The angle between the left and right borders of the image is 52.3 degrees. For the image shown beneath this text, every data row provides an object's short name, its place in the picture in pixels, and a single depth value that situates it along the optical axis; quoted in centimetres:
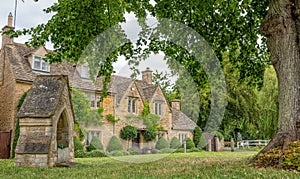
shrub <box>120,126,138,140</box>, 2475
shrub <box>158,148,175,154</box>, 2233
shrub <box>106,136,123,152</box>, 2250
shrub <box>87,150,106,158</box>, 2044
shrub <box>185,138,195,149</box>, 2923
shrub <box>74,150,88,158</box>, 2002
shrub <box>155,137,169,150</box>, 2563
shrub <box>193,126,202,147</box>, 3158
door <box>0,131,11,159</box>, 2012
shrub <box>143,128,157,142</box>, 2584
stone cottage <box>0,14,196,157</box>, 2077
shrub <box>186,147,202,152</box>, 2812
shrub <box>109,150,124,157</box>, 1854
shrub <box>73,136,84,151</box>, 2108
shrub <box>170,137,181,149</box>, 2637
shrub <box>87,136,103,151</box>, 2281
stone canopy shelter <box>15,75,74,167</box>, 1022
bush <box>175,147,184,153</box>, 2791
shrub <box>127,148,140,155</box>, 2225
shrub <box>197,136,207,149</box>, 3122
